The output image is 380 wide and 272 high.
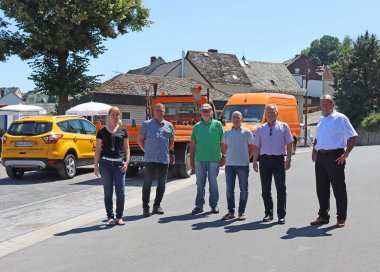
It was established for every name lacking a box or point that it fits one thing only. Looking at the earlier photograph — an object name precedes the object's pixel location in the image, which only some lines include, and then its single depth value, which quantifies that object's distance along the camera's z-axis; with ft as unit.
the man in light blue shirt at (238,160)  27.07
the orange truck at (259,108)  66.38
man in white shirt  24.43
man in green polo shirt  28.76
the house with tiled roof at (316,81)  300.24
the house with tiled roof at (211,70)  176.96
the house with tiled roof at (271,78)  202.50
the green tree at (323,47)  508.53
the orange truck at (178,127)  44.70
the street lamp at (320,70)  125.59
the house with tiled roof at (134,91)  119.24
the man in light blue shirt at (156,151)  28.81
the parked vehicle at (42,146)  46.16
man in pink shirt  25.72
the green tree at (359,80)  159.84
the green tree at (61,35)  87.61
